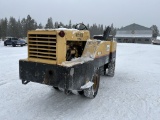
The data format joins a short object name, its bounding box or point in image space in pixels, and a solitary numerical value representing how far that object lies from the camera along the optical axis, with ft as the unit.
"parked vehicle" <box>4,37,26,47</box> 55.79
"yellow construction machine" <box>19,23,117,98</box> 8.58
